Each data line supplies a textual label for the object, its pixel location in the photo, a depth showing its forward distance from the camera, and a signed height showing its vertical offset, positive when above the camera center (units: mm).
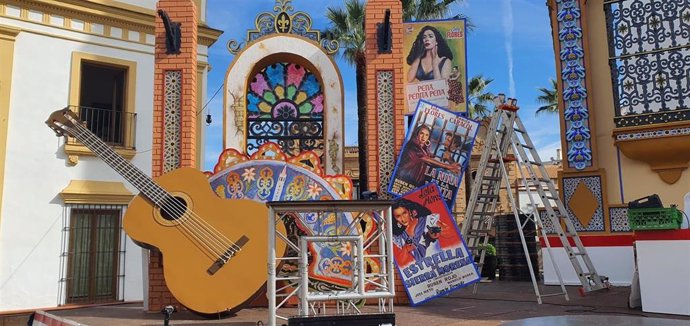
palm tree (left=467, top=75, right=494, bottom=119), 24406 +5407
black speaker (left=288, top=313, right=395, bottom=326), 5426 -891
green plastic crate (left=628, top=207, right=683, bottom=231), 7379 +51
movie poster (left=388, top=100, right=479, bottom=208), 8914 +1200
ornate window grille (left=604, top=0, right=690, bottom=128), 10828 +3117
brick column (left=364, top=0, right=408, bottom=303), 8828 +1983
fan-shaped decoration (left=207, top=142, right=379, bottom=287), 8344 +563
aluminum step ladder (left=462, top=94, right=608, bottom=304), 9648 +798
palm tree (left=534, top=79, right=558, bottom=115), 29328 +6347
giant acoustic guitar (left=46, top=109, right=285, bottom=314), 7305 -66
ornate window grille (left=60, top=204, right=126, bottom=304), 11641 -501
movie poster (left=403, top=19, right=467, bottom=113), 13695 +3856
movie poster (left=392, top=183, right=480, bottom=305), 8414 -313
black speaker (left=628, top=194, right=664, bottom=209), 7633 +257
